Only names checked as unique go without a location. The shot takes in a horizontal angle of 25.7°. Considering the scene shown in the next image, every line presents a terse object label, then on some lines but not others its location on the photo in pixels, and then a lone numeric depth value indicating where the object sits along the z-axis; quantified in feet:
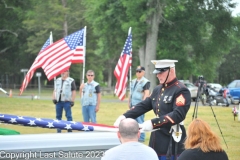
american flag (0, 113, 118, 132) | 19.57
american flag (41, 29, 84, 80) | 46.88
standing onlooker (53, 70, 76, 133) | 45.03
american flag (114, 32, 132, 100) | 53.36
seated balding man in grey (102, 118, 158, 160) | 13.51
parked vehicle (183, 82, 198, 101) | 135.33
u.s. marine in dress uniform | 18.94
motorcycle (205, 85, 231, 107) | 102.06
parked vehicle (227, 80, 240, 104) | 110.42
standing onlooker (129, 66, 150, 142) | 39.76
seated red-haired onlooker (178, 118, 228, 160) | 16.10
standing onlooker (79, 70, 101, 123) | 43.80
